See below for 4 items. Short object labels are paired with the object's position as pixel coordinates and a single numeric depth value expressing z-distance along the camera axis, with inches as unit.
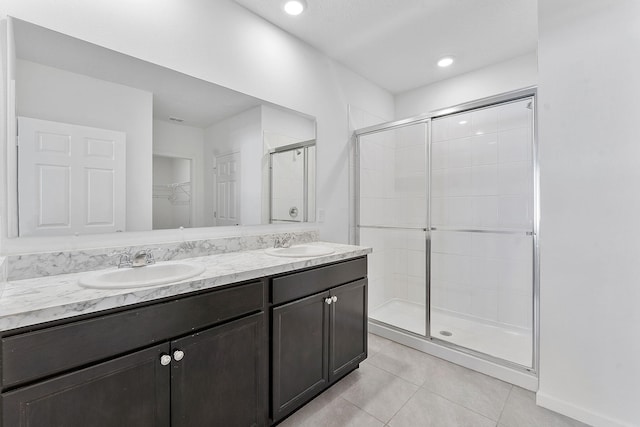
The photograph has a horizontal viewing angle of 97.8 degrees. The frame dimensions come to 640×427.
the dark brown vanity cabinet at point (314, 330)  57.0
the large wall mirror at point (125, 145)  47.9
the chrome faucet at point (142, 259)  54.5
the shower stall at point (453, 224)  100.5
